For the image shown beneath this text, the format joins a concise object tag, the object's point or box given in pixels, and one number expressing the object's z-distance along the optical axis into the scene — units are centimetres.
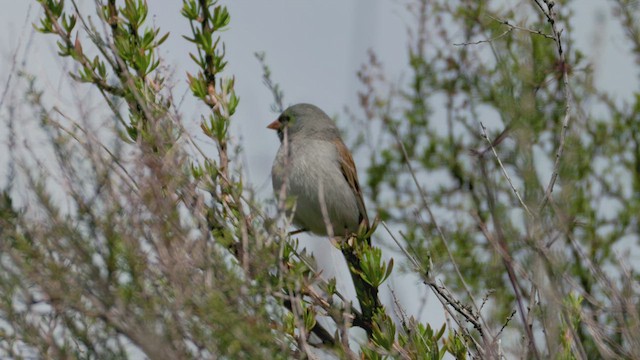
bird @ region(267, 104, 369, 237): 1223
